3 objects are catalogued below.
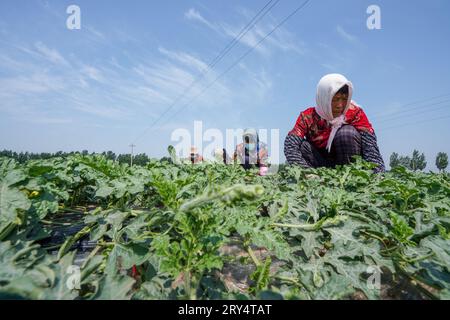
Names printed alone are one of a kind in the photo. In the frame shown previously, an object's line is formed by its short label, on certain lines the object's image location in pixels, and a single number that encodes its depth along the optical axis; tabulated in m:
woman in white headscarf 4.35
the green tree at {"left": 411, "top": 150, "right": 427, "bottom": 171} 61.09
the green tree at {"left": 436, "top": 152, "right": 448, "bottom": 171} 54.33
